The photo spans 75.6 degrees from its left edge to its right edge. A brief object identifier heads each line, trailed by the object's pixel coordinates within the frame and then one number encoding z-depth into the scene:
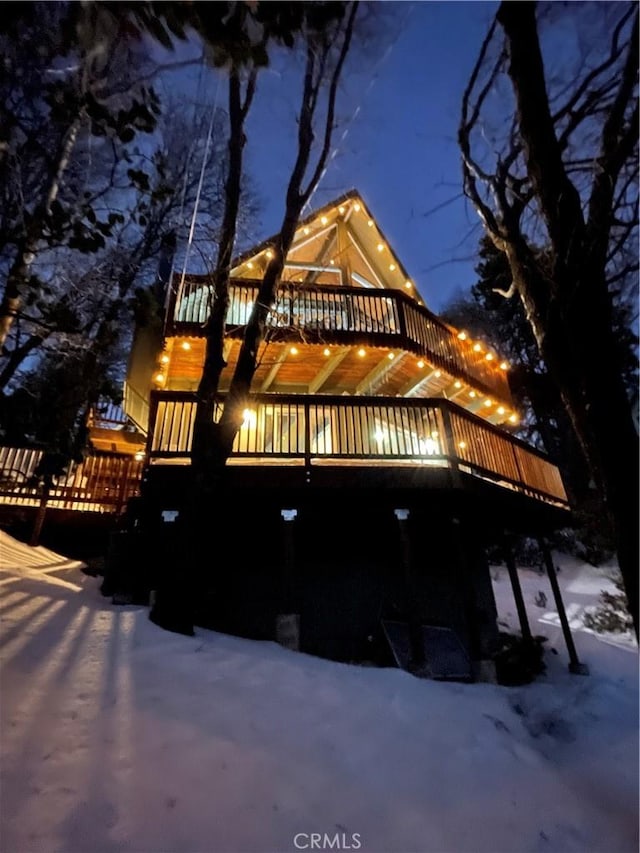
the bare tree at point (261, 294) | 5.91
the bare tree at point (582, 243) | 2.93
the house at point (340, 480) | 7.44
